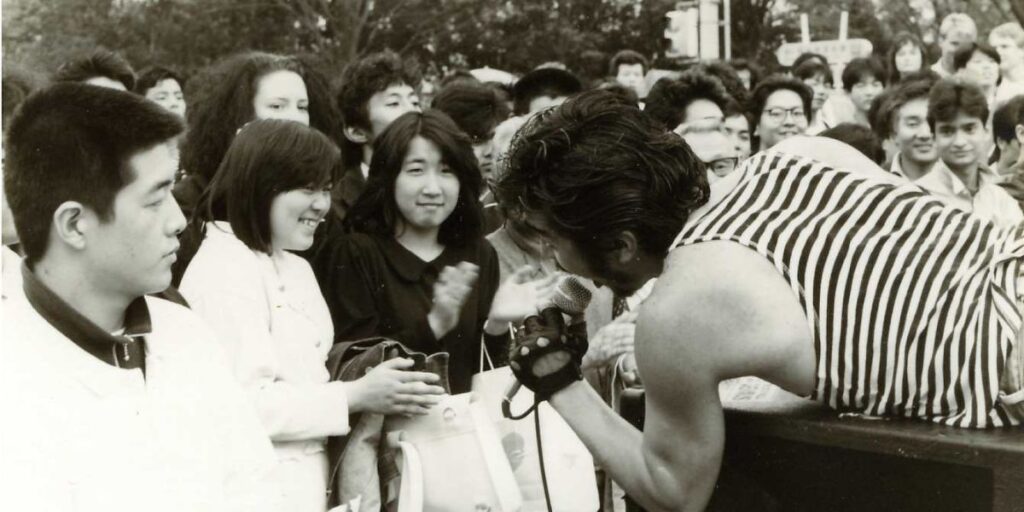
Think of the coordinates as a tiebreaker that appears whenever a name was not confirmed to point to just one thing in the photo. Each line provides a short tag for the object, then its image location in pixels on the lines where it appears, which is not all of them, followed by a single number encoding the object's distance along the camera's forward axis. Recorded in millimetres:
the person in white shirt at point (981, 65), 8438
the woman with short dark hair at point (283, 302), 2965
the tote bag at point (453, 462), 3104
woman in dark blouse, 3488
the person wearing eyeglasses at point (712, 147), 5082
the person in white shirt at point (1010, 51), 8586
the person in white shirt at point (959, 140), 5715
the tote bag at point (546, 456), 3424
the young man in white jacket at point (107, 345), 1986
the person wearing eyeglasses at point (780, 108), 6988
